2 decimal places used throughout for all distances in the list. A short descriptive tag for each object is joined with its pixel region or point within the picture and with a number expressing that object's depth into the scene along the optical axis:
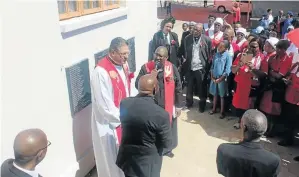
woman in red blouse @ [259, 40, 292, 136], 4.71
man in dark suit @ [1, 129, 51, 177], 2.08
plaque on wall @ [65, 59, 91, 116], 3.67
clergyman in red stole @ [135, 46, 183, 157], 4.27
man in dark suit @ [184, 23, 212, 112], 5.96
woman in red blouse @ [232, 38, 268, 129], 5.00
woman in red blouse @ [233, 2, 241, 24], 17.62
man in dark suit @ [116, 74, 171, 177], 2.88
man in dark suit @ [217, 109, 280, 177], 2.27
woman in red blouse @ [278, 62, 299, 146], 4.62
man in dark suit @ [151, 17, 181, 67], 6.00
